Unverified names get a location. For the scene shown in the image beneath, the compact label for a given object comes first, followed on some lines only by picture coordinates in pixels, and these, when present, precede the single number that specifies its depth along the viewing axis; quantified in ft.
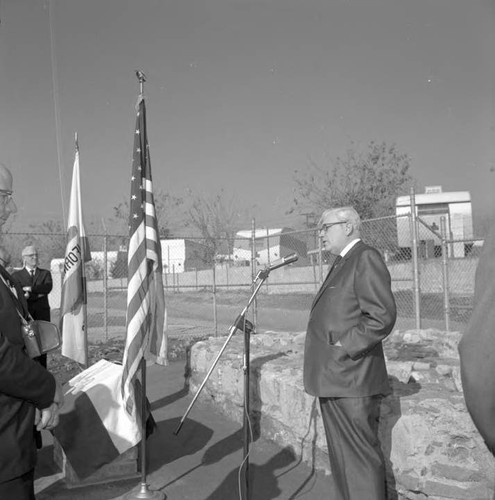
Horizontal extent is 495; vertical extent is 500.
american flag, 14.97
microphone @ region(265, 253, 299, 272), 13.26
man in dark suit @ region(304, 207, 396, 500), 11.12
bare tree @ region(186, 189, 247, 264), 130.41
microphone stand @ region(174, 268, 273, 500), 12.41
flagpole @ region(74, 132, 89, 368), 21.22
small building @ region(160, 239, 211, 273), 125.82
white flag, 20.68
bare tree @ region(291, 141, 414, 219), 94.02
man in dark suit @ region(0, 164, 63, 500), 6.99
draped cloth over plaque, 15.19
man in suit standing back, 23.62
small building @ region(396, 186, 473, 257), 60.63
